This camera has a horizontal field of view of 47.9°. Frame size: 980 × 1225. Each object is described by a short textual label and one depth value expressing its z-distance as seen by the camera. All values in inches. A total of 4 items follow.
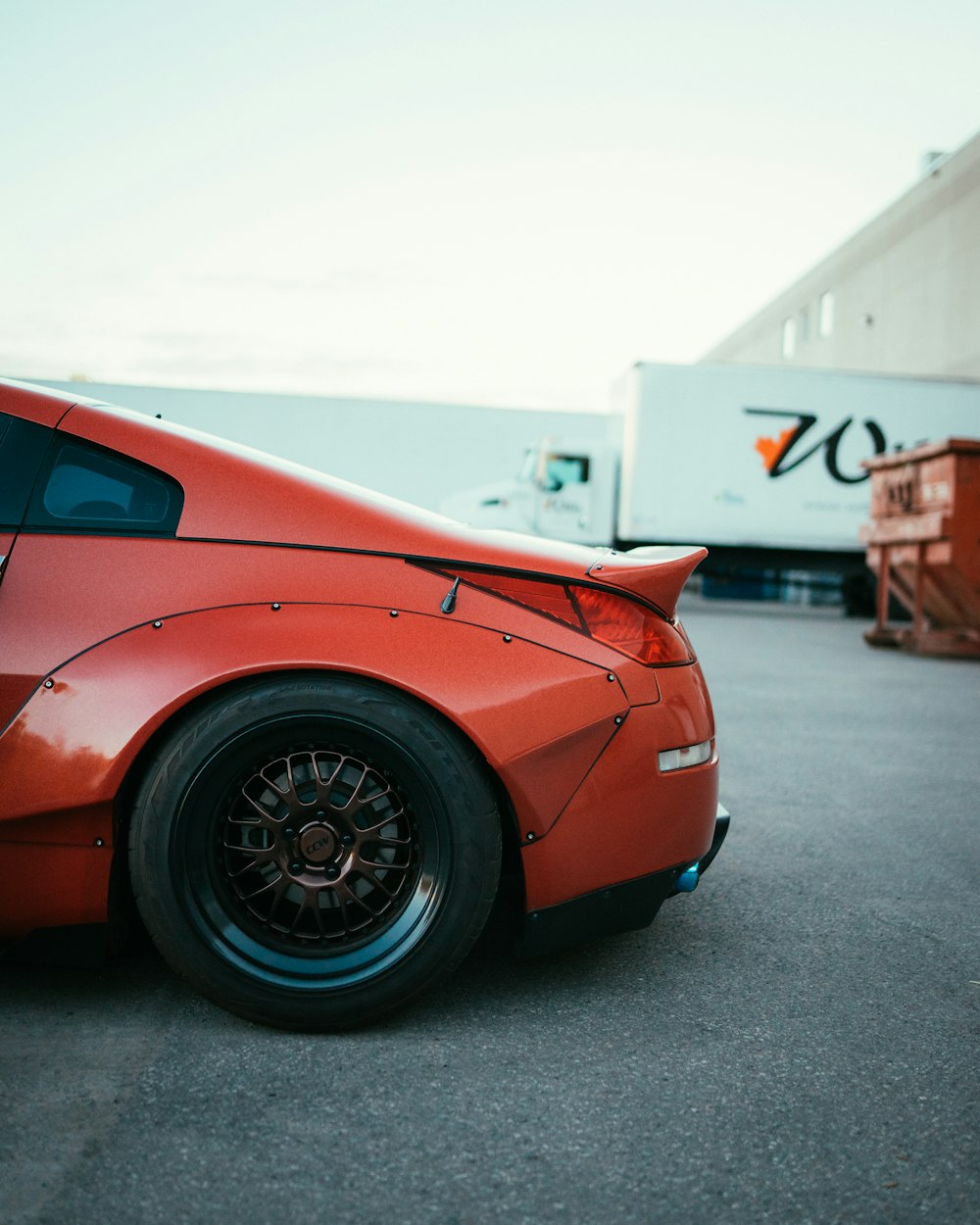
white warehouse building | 953.5
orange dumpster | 442.0
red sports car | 91.3
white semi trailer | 741.3
